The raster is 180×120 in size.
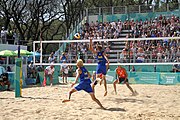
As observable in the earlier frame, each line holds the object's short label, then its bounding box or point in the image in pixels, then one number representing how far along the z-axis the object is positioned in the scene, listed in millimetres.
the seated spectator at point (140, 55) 17703
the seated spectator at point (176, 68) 18631
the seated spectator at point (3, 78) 13195
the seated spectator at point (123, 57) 18219
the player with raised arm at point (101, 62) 10047
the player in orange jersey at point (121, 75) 11075
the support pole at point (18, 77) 10344
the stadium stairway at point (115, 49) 19459
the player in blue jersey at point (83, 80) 7741
